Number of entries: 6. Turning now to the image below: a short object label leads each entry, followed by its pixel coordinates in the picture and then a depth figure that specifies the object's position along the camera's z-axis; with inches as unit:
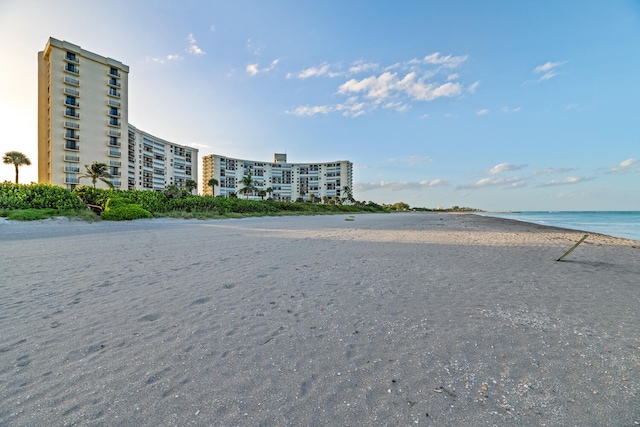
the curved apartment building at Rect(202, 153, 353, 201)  4146.2
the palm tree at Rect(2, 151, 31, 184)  1640.0
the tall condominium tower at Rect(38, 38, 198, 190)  1856.5
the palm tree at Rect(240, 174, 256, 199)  2715.8
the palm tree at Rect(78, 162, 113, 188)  1338.6
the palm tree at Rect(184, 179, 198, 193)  2586.1
